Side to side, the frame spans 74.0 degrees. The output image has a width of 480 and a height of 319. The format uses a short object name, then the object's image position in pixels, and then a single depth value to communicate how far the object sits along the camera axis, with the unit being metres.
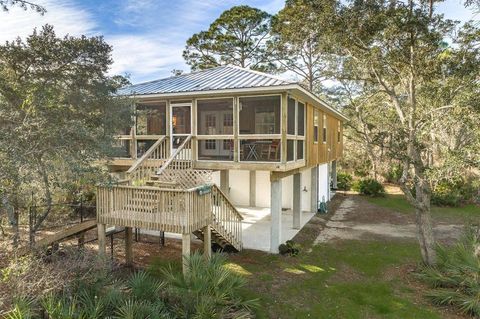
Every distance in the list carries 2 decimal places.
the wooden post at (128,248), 9.54
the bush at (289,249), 10.66
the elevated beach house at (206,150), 8.13
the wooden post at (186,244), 7.72
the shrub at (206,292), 6.05
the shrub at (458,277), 7.20
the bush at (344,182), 25.91
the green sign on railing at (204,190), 8.01
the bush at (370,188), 22.64
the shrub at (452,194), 19.88
